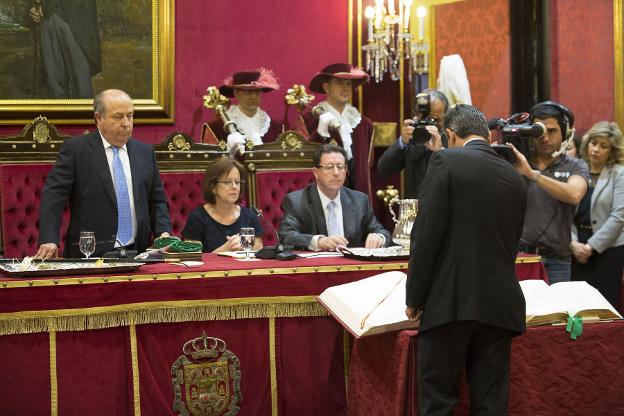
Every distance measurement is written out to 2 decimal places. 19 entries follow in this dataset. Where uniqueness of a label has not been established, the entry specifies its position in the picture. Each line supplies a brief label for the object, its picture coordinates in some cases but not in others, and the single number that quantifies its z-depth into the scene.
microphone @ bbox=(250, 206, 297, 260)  8.52
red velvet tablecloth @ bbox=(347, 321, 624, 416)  7.10
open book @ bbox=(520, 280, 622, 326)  7.18
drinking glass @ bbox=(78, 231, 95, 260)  8.05
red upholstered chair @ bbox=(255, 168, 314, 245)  12.27
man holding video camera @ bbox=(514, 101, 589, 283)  9.66
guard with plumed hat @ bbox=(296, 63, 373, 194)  13.52
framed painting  13.13
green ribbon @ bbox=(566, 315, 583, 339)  7.09
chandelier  13.84
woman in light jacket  10.73
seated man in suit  9.99
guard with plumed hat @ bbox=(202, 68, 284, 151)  13.20
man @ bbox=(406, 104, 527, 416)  6.22
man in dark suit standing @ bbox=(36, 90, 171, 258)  9.41
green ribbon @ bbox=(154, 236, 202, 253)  8.53
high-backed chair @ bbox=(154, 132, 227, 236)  12.14
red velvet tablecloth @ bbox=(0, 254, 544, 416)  7.44
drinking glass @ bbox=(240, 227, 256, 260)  8.59
